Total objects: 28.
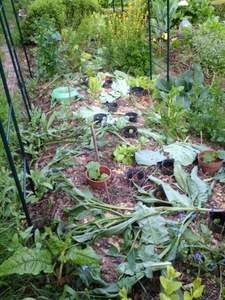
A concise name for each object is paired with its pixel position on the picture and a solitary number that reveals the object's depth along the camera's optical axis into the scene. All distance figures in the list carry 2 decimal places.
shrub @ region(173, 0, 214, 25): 6.78
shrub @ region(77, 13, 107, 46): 5.84
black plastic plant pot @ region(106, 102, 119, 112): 4.01
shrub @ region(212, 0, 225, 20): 7.42
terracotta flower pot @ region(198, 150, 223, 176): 2.86
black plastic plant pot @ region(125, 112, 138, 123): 3.81
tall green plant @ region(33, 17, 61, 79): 4.49
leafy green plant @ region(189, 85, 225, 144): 3.27
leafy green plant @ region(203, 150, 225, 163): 2.85
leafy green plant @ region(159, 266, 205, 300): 1.07
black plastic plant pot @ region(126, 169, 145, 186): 2.86
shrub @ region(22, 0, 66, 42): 6.51
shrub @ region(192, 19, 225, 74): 5.19
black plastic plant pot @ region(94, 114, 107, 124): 3.76
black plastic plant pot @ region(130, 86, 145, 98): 4.45
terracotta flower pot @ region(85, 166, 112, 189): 2.69
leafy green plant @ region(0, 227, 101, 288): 1.62
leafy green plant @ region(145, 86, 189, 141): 3.38
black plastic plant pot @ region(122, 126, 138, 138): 3.46
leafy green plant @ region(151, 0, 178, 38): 6.28
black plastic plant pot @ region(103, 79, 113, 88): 4.75
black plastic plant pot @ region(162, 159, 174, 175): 2.94
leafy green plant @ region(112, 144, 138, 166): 3.05
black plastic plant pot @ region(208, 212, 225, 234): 2.21
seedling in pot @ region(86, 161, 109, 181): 2.70
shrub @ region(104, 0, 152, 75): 4.84
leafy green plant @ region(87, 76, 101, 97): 4.39
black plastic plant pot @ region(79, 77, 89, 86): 4.74
